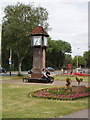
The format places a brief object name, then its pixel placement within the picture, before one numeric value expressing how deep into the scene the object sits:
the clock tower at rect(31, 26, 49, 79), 16.24
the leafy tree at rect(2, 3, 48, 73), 21.91
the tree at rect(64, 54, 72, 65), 75.30
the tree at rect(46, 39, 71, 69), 53.32
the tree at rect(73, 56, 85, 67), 84.40
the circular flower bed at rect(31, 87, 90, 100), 8.06
